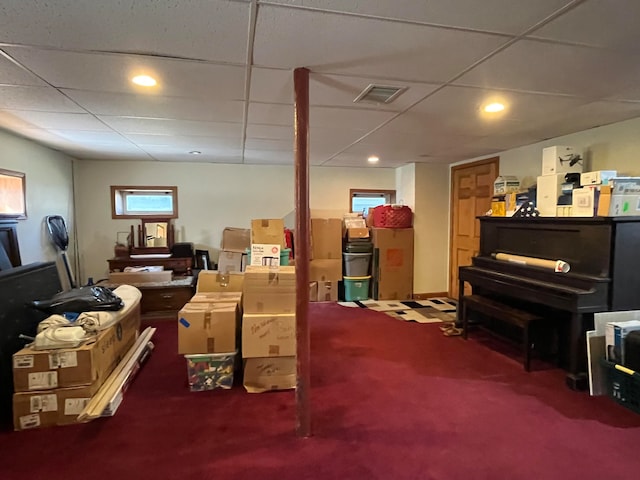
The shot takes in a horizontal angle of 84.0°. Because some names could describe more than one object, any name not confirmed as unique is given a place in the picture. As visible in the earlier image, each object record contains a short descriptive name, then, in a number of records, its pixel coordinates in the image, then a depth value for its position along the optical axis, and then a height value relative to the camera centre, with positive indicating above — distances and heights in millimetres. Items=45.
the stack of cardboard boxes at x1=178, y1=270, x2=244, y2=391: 2574 -896
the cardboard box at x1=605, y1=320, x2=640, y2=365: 2443 -804
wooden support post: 1994 -121
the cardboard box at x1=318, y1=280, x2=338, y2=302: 5348 -1041
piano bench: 2928 -821
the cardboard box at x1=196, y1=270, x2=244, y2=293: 3336 -572
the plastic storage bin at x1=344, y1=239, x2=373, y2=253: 5383 -379
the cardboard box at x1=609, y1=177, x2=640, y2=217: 2652 +191
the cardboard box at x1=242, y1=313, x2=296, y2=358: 2541 -815
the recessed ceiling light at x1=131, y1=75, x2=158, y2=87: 2119 +861
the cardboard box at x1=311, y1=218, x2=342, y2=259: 5316 -241
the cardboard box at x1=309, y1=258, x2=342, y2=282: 5293 -717
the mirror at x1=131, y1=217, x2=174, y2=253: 5188 -209
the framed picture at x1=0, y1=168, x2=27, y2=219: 3502 +275
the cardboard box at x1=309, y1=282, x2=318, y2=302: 5316 -1052
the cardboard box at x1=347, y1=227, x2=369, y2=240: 5438 -169
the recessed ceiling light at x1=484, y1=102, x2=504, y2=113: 2613 +870
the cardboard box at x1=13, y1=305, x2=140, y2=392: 2119 -888
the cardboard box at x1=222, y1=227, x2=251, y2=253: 5363 -277
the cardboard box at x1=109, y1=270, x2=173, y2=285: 4539 -714
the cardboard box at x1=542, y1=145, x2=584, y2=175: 3207 +565
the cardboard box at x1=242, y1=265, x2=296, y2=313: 2627 -512
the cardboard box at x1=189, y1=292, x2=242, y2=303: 2921 -645
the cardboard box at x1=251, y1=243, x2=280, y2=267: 3092 -290
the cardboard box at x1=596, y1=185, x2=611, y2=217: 2678 +165
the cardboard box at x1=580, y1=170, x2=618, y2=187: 2746 +358
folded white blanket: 2311 -674
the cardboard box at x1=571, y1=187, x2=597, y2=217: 2768 +164
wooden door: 4754 +240
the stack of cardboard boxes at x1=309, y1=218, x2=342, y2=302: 5309 -539
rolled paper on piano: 2885 -351
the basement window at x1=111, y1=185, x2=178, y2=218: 5412 +307
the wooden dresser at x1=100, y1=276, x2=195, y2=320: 4387 -945
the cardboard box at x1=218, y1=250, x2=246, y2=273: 5262 -583
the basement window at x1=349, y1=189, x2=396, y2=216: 6121 +419
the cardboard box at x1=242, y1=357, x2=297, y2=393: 2625 -1126
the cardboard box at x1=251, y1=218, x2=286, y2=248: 3158 -91
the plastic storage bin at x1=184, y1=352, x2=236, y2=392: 2598 -1098
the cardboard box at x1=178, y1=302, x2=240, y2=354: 2570 -791
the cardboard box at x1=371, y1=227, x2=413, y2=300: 5344 -620
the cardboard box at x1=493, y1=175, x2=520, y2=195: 3945 +426
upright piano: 2588 -413
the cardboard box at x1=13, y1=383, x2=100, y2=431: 2119 -1122
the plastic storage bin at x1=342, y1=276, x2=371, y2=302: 5391 -1003
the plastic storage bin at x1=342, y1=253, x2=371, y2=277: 5371 -636
